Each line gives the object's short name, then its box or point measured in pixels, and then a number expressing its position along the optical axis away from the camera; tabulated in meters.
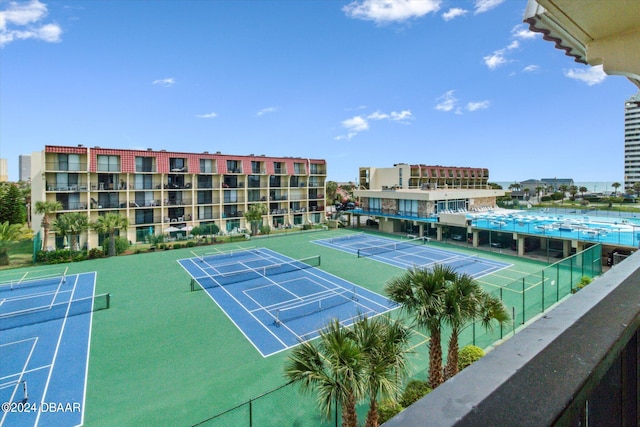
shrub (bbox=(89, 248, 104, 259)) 31.10
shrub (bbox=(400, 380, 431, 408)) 9.84
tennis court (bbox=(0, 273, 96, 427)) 10.75
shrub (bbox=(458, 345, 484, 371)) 11.49
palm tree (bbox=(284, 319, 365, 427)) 7.16
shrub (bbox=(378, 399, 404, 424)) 9.12
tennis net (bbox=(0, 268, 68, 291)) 22.88
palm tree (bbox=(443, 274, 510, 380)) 9.65
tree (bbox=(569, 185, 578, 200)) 86.12
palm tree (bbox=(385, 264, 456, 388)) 9.71
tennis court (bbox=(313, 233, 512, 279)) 26.20
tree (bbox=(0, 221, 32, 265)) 27.95
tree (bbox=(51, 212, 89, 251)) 30.23
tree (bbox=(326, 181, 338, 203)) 79.44
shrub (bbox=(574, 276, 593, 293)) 17.76
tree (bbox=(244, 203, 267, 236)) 41.33
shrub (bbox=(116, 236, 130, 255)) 32.31
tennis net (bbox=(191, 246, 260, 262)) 31.02
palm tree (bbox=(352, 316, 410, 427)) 7.37
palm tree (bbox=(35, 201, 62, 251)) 30.94
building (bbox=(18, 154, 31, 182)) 159.75
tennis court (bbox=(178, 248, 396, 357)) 15.77
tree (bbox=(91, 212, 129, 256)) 31.34
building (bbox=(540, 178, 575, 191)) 151.25
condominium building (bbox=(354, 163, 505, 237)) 38.88
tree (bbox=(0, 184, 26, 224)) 45.01
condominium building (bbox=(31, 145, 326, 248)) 34.53
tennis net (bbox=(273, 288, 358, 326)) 17.12
